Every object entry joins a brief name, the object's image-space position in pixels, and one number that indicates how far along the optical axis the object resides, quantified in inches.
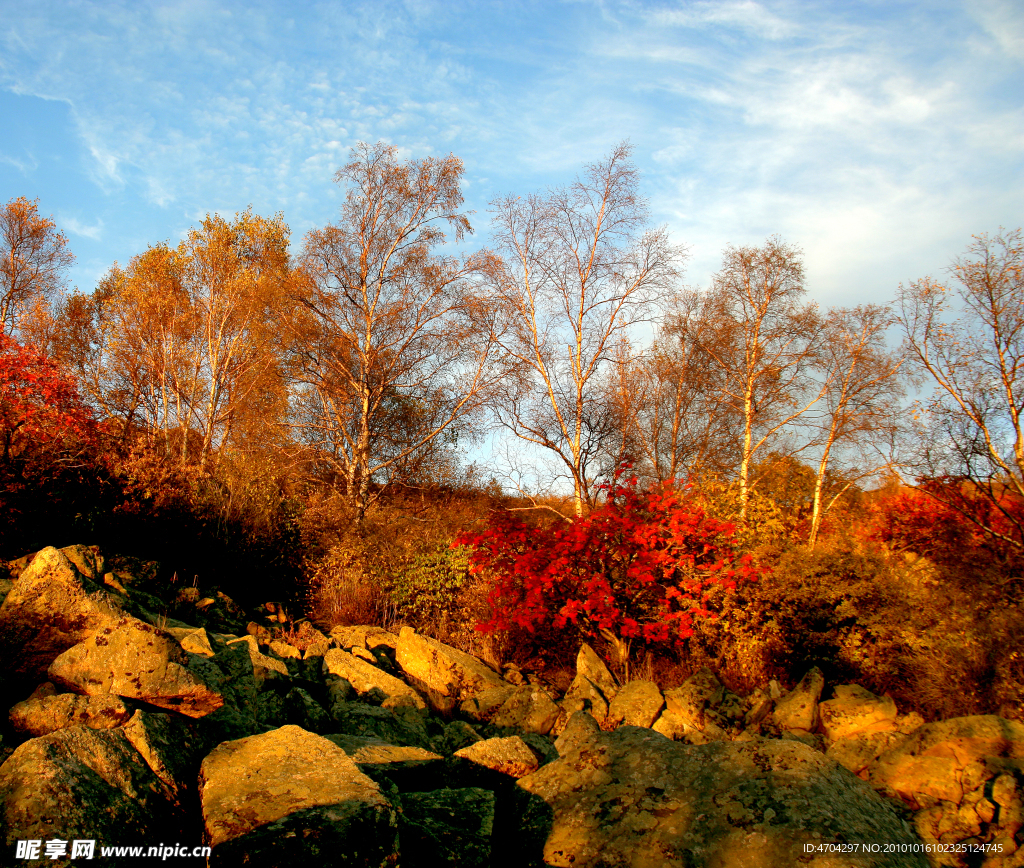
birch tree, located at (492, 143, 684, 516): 701.3
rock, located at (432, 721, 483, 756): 229.0
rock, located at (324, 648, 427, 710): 277.7
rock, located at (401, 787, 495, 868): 123.3
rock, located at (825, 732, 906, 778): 225.6
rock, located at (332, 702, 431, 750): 230.7
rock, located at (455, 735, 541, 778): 172.7
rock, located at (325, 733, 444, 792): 160.6
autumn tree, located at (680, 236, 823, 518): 800.3
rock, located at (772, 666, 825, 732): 268.7
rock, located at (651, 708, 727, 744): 260.5
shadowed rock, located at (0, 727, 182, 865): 102.8
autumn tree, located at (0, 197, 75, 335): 1051.9
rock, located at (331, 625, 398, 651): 383.9
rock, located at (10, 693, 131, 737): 147.0
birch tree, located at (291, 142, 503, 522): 734.5
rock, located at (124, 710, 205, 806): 130.3
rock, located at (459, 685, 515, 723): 292.5
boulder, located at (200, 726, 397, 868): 107.0
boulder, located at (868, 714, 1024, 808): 175.6
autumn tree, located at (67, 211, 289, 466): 877.8
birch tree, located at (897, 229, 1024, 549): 533.3
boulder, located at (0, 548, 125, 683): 191.0
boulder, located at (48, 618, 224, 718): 165.0
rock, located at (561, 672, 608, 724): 290.8
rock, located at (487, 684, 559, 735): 276.4
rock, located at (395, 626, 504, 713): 322.5
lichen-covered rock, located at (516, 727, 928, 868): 115.6
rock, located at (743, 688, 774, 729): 274.7
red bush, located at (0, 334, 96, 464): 381.1
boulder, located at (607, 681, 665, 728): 275.6
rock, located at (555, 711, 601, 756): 159.6
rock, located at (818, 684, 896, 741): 266.1
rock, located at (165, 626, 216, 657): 229.0
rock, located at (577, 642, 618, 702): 332.2
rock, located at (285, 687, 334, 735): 214.8
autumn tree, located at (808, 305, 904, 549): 776.9
